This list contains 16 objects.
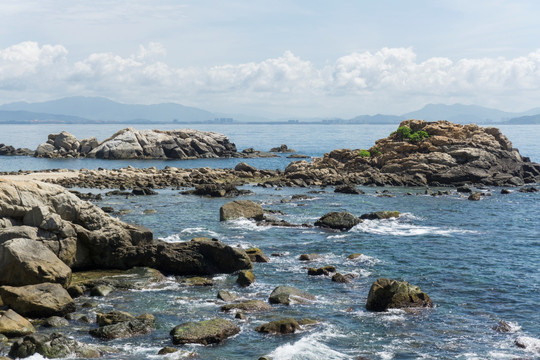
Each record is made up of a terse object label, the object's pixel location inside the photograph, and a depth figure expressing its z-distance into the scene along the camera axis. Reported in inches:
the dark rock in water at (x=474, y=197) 2481.5
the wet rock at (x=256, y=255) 1346.0
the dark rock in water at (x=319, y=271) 1226.0
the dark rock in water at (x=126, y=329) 840.1
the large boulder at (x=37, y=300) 901.8
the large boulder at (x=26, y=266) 967.6
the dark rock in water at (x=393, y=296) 995.9
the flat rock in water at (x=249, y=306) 978.7
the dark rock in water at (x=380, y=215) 1936.5
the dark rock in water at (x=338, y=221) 1763.0
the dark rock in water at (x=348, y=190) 2699.3
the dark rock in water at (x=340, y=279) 1178.6
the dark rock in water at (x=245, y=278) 1135.8
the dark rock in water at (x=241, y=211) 1905.8
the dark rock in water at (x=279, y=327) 874.1
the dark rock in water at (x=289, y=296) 1024.9
